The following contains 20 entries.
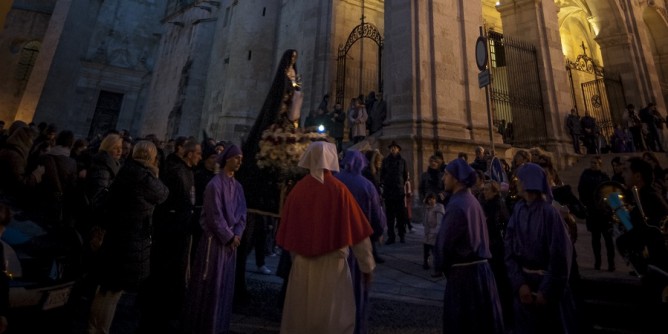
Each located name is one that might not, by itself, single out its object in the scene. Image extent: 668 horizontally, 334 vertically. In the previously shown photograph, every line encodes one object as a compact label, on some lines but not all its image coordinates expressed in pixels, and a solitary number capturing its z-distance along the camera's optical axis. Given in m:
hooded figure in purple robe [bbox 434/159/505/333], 2.41
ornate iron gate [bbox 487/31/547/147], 12.74
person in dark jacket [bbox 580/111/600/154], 12.54
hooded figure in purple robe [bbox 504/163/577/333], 2.24
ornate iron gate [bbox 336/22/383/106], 13.60
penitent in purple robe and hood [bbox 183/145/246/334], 2.73
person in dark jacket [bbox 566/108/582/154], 12.26
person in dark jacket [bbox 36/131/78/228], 3.61
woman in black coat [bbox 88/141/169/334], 2.46
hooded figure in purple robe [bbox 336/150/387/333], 3.55
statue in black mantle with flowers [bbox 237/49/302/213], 4.15
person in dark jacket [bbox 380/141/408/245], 6.42
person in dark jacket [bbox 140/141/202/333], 2.99
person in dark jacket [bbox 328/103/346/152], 11.08
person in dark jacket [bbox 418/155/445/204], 6.51
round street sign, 6.65
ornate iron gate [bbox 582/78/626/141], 16.34
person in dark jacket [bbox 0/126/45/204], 3.59
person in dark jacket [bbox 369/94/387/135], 10.35
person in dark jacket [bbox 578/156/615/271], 4.75
